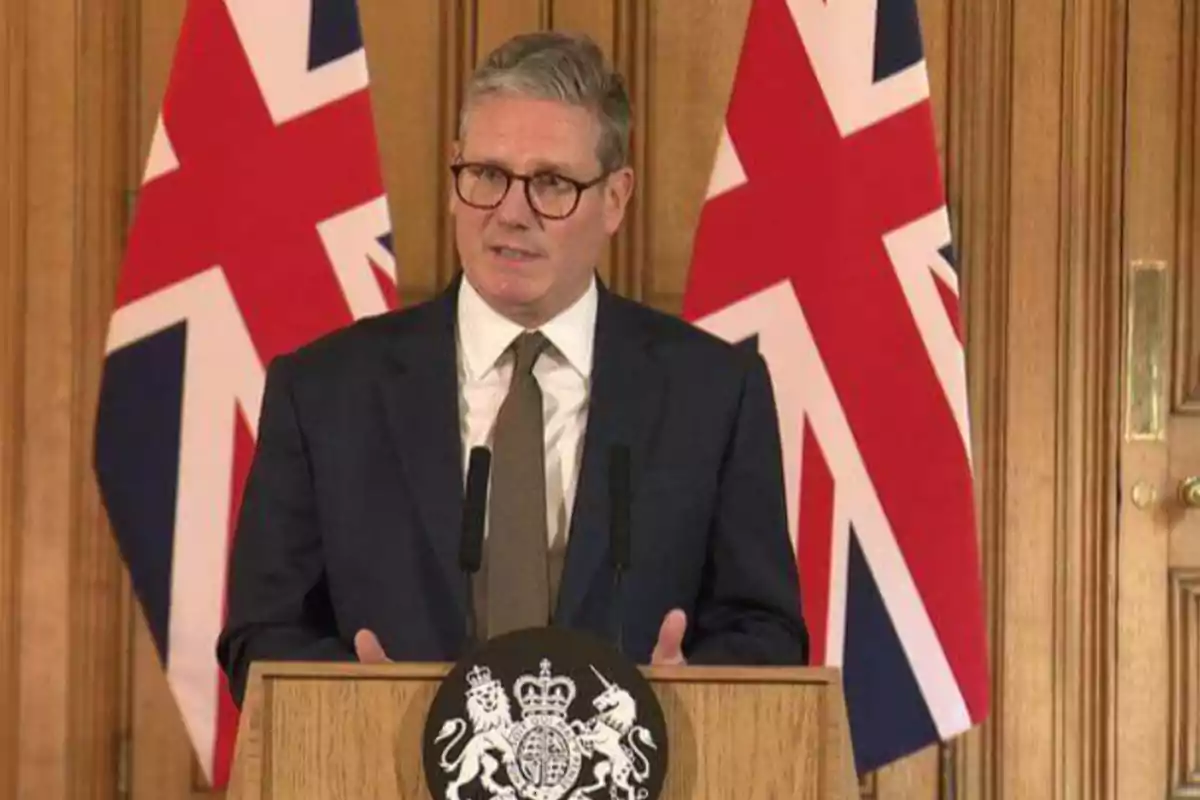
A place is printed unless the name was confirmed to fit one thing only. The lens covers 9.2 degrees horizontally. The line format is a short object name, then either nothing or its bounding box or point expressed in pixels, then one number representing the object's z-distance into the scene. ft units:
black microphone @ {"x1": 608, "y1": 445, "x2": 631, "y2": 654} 20.53
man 21.41
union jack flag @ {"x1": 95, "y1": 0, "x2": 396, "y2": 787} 24.05
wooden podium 19.98
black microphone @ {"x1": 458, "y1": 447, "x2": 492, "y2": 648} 20.51
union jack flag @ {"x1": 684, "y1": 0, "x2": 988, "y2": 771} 24.35
